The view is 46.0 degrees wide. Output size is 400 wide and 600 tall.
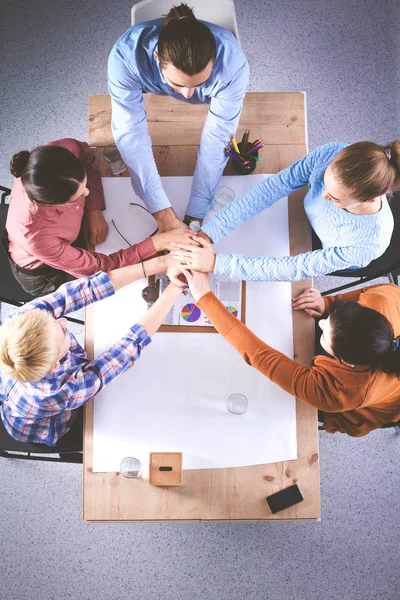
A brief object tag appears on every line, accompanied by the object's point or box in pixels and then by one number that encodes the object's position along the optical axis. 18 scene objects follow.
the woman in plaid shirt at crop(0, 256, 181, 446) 1.44
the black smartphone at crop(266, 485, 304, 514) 1.60
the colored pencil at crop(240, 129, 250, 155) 1.74
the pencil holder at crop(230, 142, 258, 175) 1.80
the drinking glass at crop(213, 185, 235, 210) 1.83
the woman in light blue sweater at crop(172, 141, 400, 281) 1.60
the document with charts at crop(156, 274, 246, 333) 1.72
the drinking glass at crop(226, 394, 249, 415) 1.66
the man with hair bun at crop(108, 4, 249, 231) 1.41
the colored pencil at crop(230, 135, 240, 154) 1.72
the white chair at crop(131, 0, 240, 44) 1.76
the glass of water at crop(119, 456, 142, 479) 1.61
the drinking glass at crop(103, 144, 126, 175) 1.81
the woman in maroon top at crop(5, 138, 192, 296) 1.51
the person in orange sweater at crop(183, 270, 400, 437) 1.47
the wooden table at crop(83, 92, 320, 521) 1.61
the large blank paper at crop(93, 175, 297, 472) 1.64
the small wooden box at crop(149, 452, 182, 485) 1.57
